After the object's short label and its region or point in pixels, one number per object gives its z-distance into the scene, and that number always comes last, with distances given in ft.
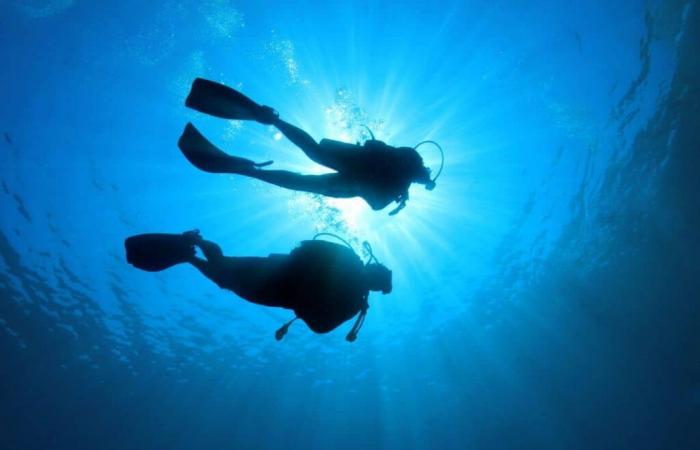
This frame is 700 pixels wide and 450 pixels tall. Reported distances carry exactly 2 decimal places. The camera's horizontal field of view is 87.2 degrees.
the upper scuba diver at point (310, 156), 11.50
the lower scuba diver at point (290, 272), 11.70
